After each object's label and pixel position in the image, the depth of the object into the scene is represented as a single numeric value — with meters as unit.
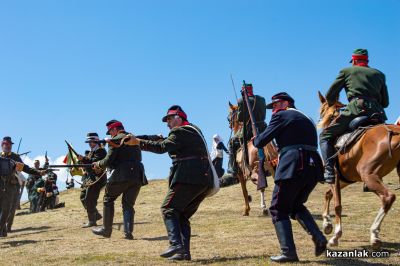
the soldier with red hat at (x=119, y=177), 11.79
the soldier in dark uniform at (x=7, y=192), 13.34
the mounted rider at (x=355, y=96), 9.57
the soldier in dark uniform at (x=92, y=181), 14.33
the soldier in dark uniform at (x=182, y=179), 8.30
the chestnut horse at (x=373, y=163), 8.38
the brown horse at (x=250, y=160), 14.23
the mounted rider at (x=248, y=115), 14.53
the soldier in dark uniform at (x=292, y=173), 7.54
